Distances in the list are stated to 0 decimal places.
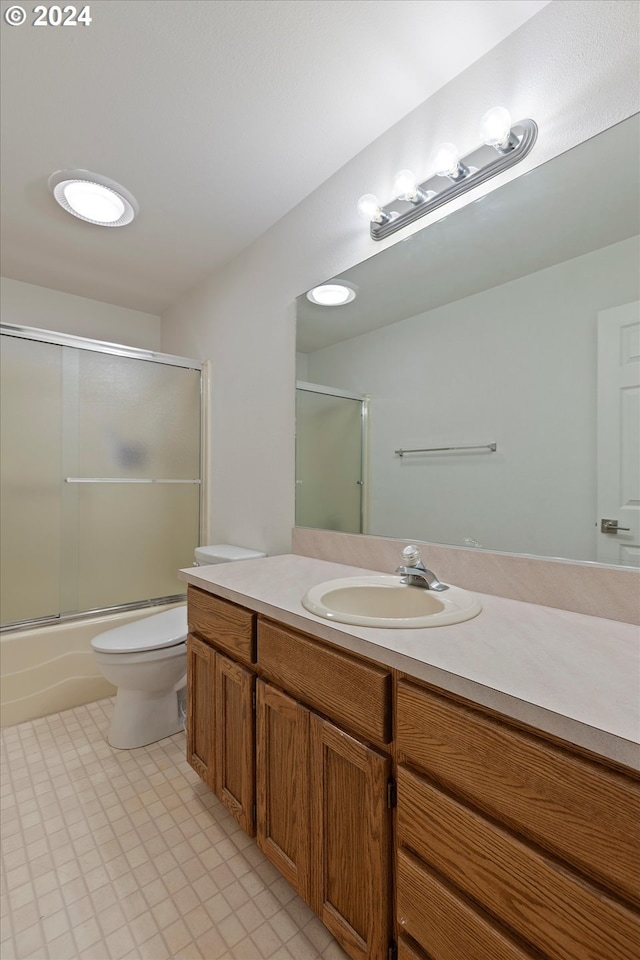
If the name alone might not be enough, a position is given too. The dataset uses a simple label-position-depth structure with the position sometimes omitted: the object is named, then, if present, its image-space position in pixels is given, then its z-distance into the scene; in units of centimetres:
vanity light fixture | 118
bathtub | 208
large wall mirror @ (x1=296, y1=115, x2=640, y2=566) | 105
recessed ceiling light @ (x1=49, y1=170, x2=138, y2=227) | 180
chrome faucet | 122
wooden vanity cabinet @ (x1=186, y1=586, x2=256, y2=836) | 125
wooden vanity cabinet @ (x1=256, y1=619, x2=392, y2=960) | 88
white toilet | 180
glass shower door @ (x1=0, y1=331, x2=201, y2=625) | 225
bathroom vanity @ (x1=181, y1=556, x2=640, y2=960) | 58
